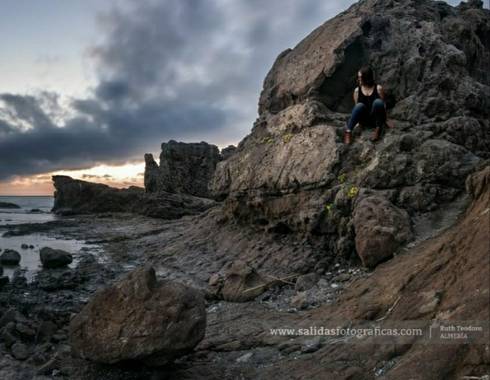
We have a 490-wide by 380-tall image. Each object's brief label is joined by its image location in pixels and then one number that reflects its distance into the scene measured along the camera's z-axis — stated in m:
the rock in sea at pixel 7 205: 112.31
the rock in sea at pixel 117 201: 43.97
